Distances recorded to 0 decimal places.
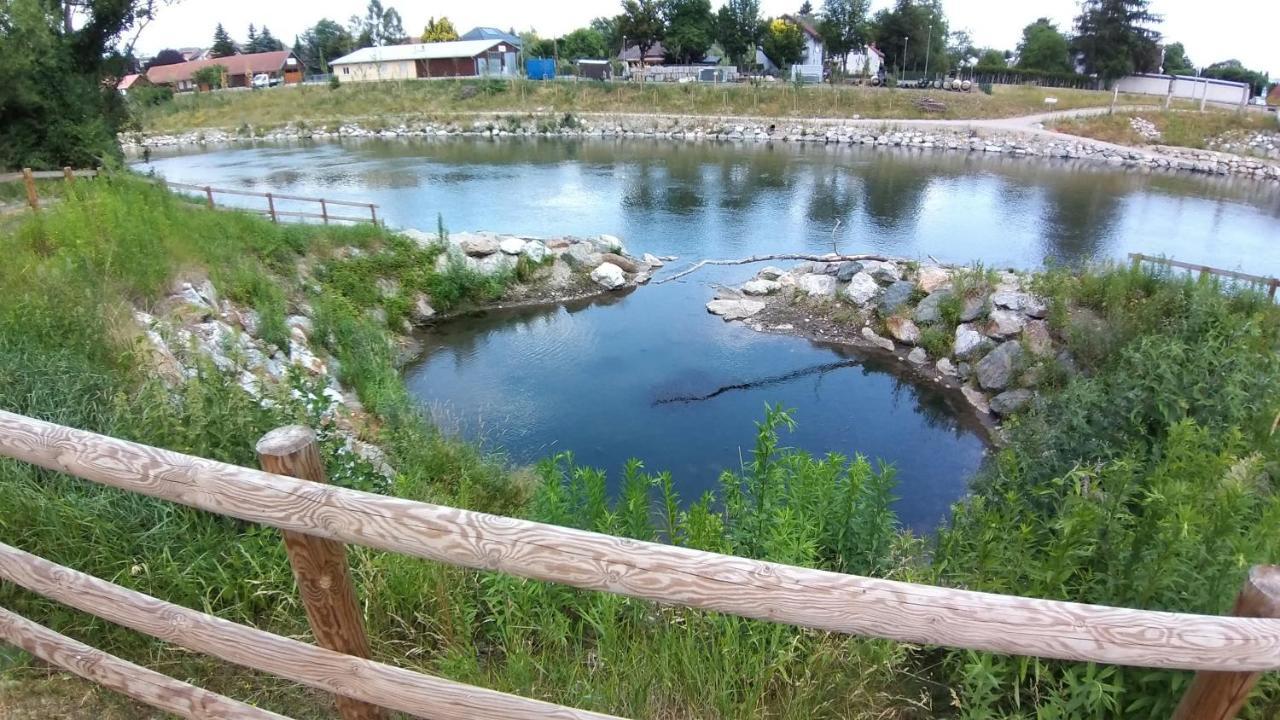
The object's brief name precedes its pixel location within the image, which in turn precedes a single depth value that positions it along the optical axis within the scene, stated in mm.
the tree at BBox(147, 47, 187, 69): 96500
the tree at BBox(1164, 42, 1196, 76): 78000
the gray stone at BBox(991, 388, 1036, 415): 11164
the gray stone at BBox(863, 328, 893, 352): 14062
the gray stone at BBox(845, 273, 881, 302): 15141
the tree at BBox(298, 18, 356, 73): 93875
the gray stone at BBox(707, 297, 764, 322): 15594
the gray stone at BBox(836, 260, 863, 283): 16062
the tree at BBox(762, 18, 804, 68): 69312
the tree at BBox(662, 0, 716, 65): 71625
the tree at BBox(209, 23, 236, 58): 96500
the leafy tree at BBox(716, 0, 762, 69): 71500
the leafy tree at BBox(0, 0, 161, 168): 16188
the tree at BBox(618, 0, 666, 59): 72625
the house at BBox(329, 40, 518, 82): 70938
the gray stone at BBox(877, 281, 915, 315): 14523
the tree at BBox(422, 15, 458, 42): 88125
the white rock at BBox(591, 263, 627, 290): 17391
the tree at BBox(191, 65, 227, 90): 72938
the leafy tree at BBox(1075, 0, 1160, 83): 56781
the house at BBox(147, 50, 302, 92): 79562
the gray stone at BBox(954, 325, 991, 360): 12633
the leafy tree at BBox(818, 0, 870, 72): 68750
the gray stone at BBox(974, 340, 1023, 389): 11781
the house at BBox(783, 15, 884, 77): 69438
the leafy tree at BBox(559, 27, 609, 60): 86062
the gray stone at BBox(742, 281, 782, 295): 16625
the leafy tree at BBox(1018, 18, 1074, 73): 67688
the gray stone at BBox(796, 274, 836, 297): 15836
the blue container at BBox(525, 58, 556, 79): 69438
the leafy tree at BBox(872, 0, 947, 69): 66500
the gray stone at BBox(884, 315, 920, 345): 13852
